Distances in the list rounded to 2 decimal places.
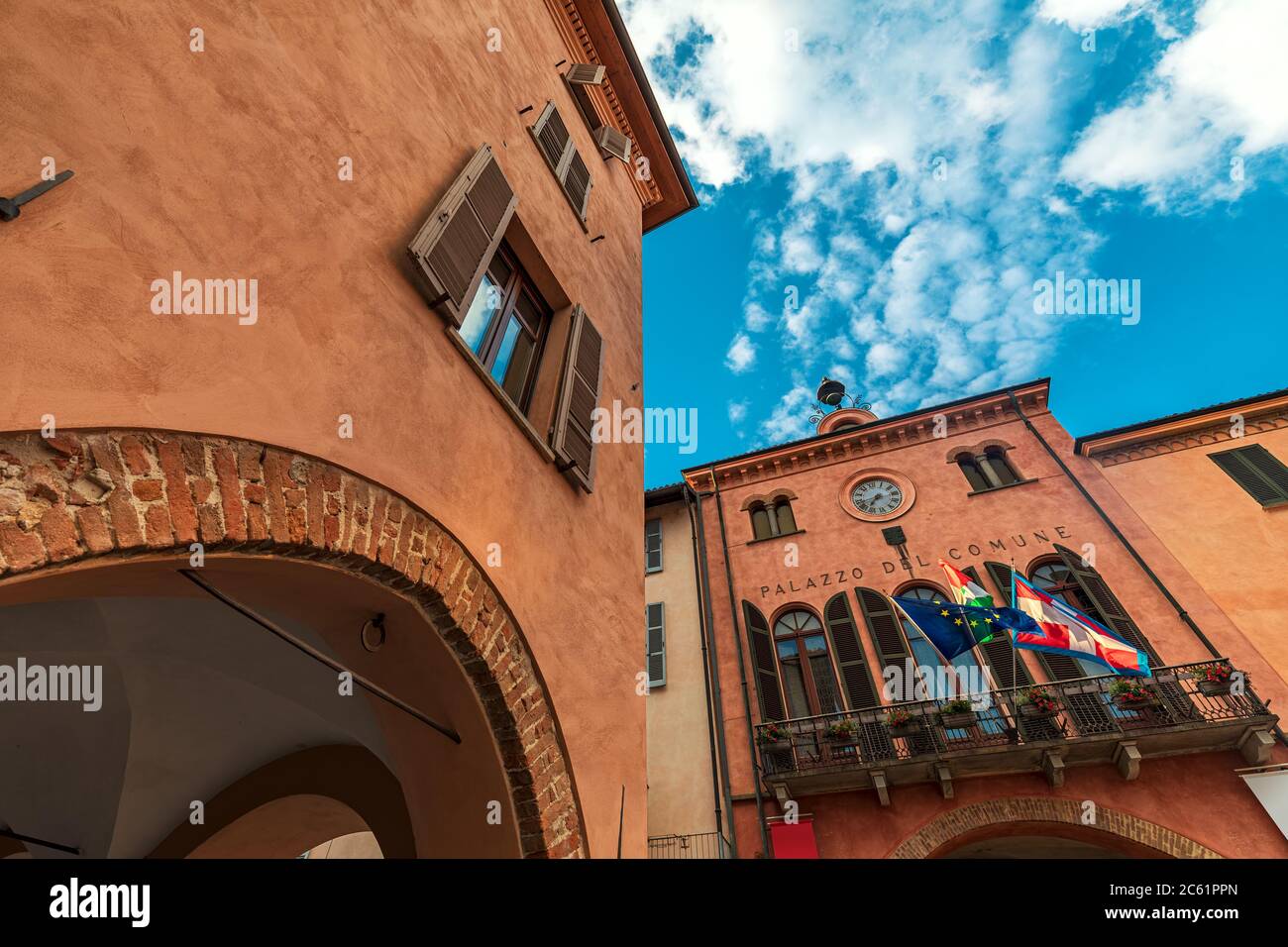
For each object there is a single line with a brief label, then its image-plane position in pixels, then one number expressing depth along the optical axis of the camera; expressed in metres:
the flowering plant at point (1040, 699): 9.91
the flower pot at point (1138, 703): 9.68
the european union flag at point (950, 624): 9.91
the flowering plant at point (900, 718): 10.47
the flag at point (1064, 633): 8.54
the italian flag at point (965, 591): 10.09
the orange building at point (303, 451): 1.97
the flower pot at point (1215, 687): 9.57
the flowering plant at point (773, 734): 11.05
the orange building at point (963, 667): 9.41
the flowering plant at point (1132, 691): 9.72
